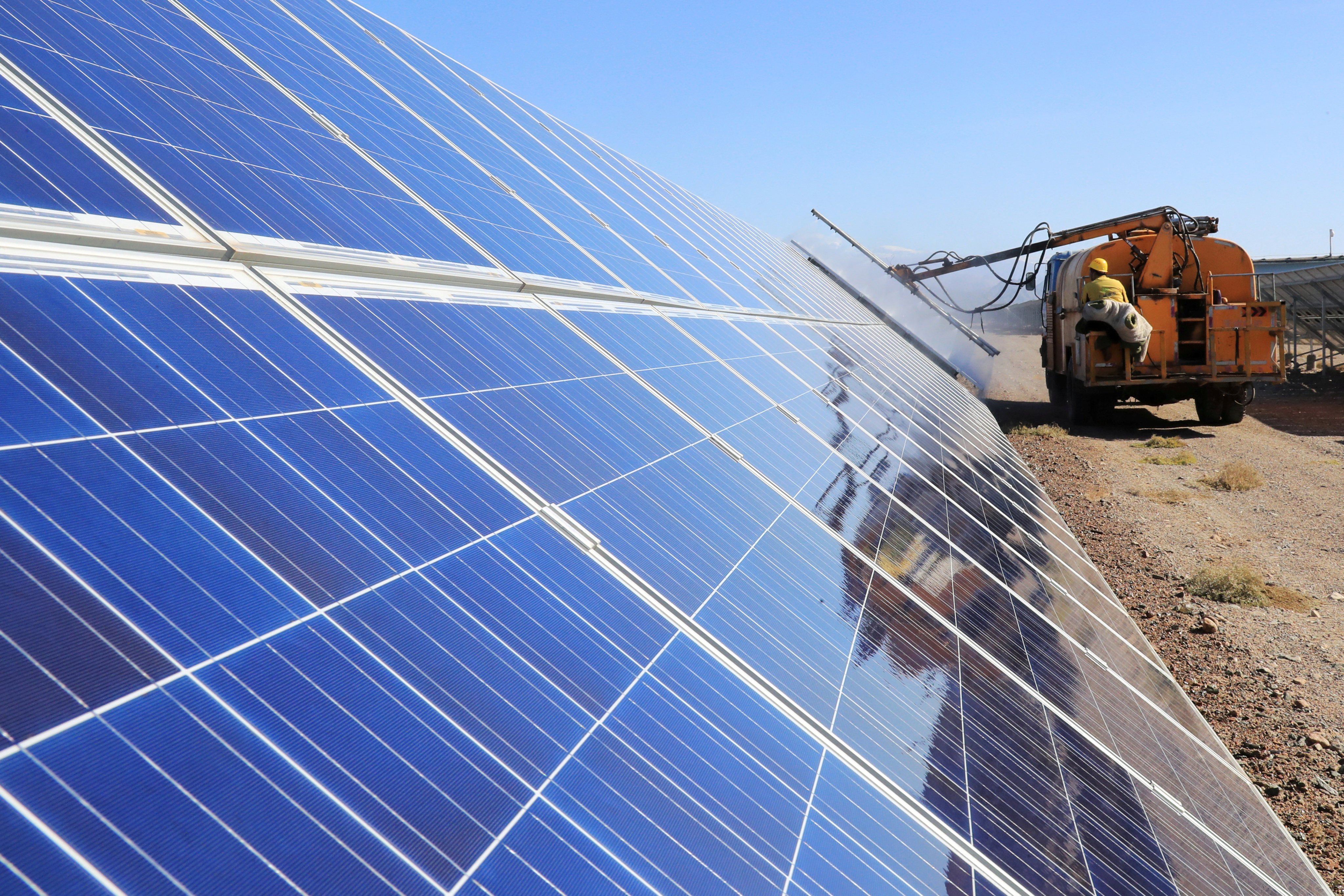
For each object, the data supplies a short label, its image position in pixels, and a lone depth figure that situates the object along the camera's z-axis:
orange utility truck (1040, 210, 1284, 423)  24.56
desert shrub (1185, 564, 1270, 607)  12.71
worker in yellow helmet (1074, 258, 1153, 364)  24.11
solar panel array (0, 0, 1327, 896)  2.00
